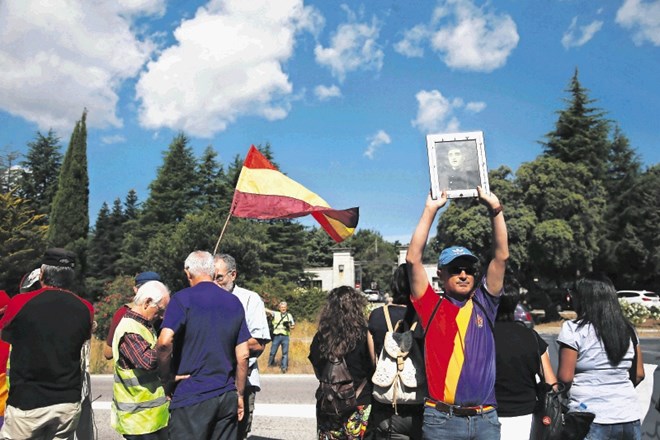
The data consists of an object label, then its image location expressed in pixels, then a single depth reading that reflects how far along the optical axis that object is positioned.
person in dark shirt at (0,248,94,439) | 3.95
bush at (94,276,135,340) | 27.94
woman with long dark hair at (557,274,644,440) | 3.70
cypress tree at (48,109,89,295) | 44.03
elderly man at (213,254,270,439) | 4.86
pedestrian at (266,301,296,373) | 13.77
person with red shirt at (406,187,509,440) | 3.17
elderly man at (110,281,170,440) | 4.21
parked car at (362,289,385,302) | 65.56
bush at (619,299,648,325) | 25.34
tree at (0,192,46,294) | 32.16
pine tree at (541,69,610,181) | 41.69
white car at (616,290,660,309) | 35.02
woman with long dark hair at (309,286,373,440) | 4.43
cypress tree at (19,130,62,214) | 58.03
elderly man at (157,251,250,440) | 3.77
